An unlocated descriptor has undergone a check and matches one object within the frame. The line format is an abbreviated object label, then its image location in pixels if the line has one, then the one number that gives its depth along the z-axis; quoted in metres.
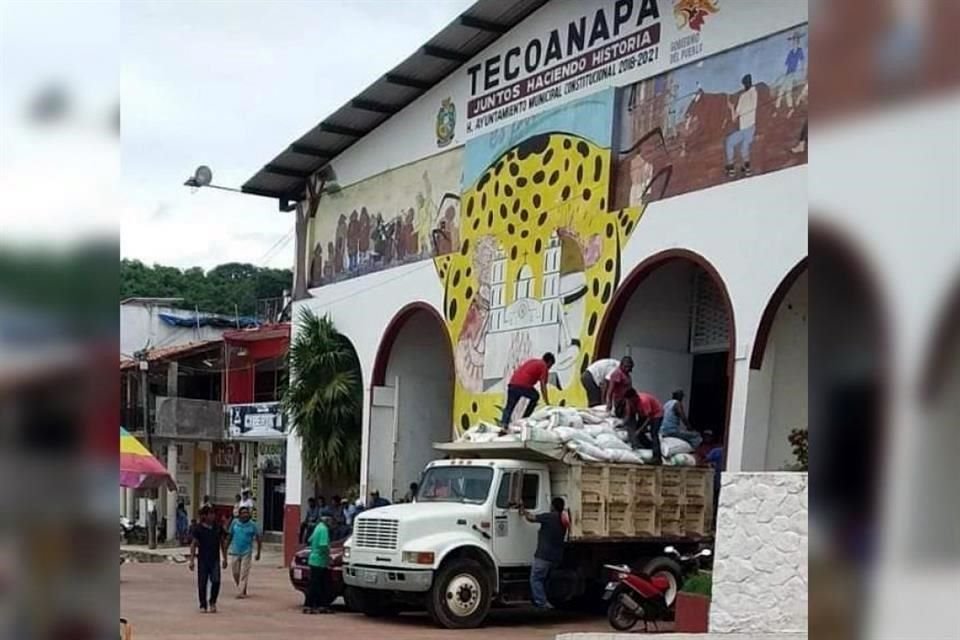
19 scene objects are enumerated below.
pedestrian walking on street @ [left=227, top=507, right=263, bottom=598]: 17.40
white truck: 14.23
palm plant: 25.97
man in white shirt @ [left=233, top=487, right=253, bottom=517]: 32.68
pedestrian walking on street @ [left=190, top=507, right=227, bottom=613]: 16.23
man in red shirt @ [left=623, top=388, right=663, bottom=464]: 15.60
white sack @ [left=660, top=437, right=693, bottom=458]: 15.80
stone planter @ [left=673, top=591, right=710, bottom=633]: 12.02
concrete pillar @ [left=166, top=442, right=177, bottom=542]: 37.69
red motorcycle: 13.39
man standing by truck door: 14.15
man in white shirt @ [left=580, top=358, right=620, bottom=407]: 17.16
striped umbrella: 13.64
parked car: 16.50
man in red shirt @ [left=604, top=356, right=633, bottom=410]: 16.28
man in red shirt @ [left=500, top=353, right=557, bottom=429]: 17.79
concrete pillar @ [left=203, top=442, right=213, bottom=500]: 39.09
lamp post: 27.56
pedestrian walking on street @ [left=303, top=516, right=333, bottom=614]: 16.03
